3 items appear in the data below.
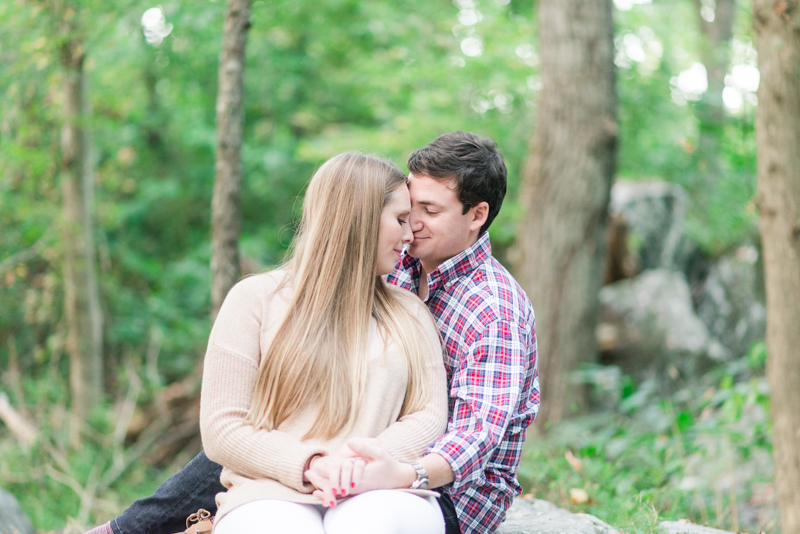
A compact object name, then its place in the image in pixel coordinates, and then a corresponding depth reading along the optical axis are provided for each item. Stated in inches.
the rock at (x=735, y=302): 259.1
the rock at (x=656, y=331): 250.5
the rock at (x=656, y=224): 314.0
